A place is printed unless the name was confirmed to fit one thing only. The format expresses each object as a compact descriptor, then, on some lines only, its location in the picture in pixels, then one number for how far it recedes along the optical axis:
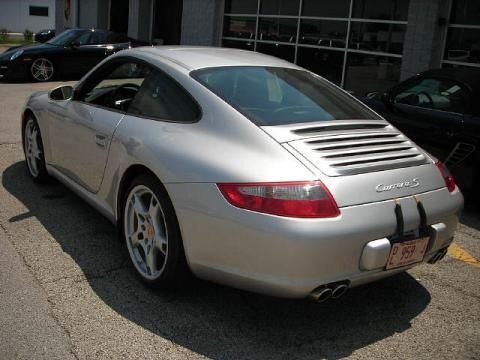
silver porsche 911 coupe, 2.78
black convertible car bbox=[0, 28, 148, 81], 13.22
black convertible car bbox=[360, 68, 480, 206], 5.18
